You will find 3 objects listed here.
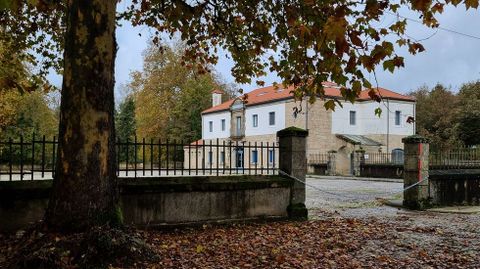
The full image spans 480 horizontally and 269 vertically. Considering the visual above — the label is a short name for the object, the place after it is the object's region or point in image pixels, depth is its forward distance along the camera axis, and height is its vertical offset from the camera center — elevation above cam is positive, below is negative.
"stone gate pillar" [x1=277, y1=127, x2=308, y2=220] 10.48 -0.19
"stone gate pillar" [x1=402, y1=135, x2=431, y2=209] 12.98 -0.40
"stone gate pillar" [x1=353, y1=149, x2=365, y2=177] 34.17 -0.34
